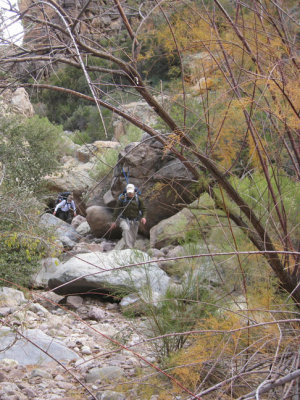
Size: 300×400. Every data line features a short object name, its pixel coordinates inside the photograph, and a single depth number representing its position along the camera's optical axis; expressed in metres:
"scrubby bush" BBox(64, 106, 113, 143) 24.97
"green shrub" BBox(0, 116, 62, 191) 11.66
